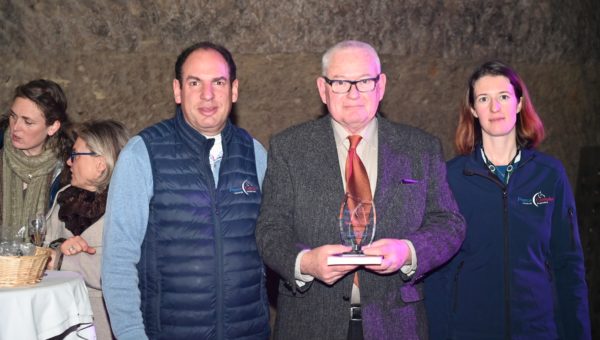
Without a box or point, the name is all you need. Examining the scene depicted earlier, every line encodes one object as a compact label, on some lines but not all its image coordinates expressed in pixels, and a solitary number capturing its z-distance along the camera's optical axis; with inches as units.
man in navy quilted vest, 110.9
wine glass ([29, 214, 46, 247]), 138.1
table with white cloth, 126.3
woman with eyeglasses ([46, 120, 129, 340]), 146.3
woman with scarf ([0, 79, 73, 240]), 163.5
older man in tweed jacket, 106.0
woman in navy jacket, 121.5
